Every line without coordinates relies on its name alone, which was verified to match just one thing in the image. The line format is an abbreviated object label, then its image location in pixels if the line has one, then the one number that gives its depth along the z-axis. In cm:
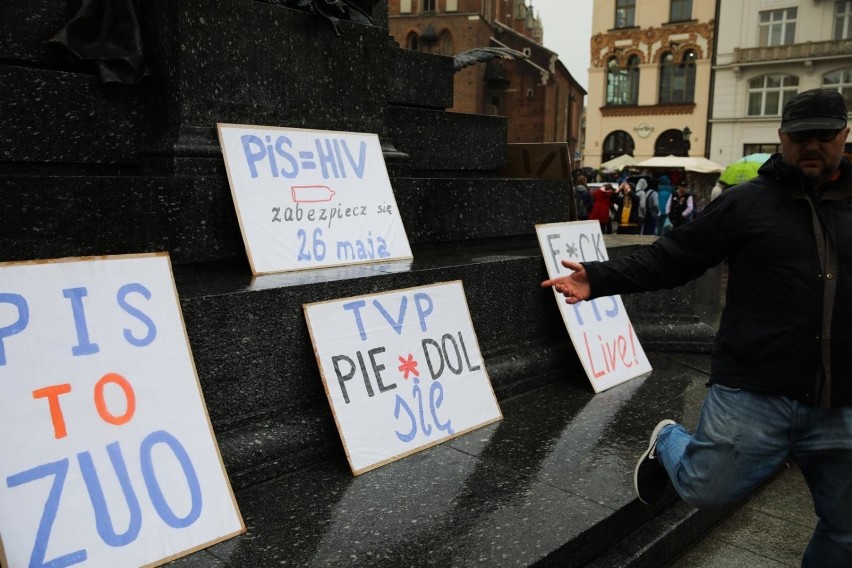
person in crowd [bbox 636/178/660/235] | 1538
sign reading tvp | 280
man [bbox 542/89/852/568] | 206
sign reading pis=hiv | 327
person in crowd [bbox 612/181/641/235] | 1459
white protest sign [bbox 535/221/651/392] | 409
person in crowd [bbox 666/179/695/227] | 1551
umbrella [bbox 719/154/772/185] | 923
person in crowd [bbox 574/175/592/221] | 1490
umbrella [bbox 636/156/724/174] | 2694
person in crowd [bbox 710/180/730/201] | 1204
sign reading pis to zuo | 192
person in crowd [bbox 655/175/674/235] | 1530
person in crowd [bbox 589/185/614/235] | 1407
